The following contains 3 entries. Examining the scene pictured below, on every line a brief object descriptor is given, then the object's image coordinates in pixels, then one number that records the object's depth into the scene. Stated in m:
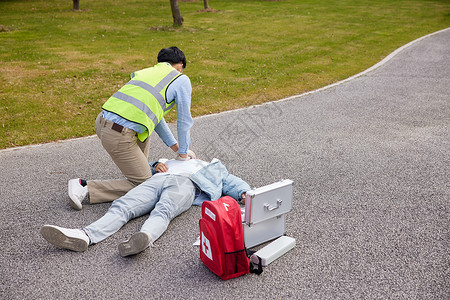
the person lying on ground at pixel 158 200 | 3.41
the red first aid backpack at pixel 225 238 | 3.08
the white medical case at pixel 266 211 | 3.32
